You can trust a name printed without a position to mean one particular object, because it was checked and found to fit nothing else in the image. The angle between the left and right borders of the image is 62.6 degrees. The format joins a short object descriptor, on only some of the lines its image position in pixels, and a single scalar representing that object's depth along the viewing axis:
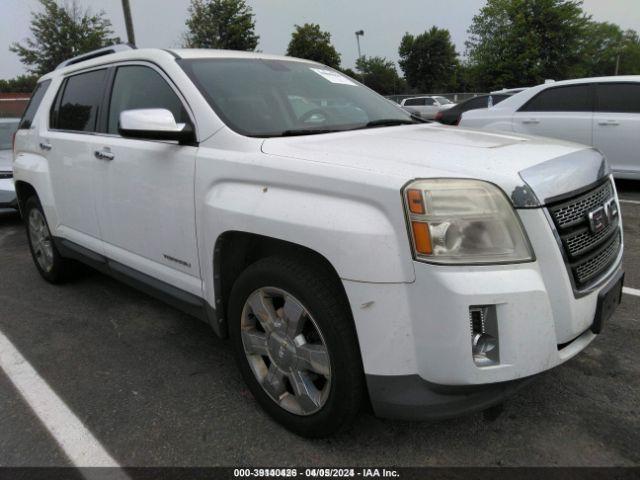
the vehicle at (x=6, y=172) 6.97
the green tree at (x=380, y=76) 55.66
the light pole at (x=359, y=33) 48.38
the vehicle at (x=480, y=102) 12.31
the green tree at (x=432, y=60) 57.00
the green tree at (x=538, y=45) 39.38
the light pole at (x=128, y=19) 15.02
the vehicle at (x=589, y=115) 6.77
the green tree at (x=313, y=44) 41.62
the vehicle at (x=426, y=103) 28.36
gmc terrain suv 1.83
